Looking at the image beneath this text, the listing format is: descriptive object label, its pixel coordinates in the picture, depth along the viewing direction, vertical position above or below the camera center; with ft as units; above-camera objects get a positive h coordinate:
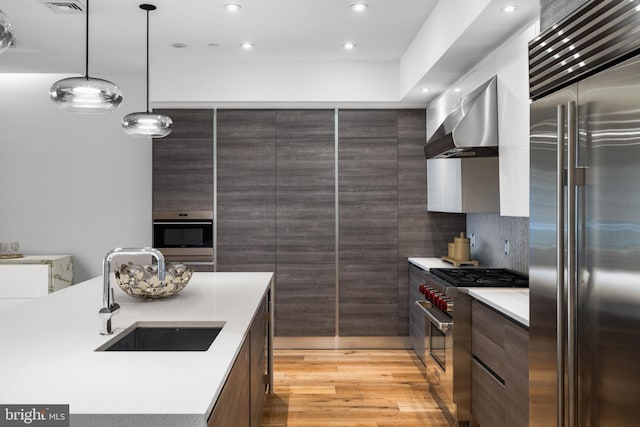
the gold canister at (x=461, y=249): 15.03 -0.79
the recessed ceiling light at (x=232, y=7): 11.49 +4.64
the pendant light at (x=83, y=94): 7.84 +1.88
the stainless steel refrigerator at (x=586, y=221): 4.64 +0.00
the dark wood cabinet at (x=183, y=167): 16.51 +1.66
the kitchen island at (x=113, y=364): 4.15 -1.41
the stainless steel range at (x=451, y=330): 10.32 -2.24
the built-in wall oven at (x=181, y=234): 16.49 -0.41
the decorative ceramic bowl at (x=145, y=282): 8.67 -1.00
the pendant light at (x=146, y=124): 10.21 +1.86
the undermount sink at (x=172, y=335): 7.06 -1.54
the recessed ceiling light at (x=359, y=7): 11.56 +4.67
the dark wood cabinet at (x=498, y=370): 7.73 -2.40
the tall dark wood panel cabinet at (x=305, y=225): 16.69 -0.13
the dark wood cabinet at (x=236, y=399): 4.95 -1.92
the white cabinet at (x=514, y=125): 8.97 +1.70
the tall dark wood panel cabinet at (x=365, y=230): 16.74 -0.29
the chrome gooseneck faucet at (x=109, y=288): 6.52 -0.84
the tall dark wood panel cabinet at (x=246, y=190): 16.61 +0.94
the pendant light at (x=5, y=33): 4.99 +1.78
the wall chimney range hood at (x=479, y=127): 10.42 +1.86
